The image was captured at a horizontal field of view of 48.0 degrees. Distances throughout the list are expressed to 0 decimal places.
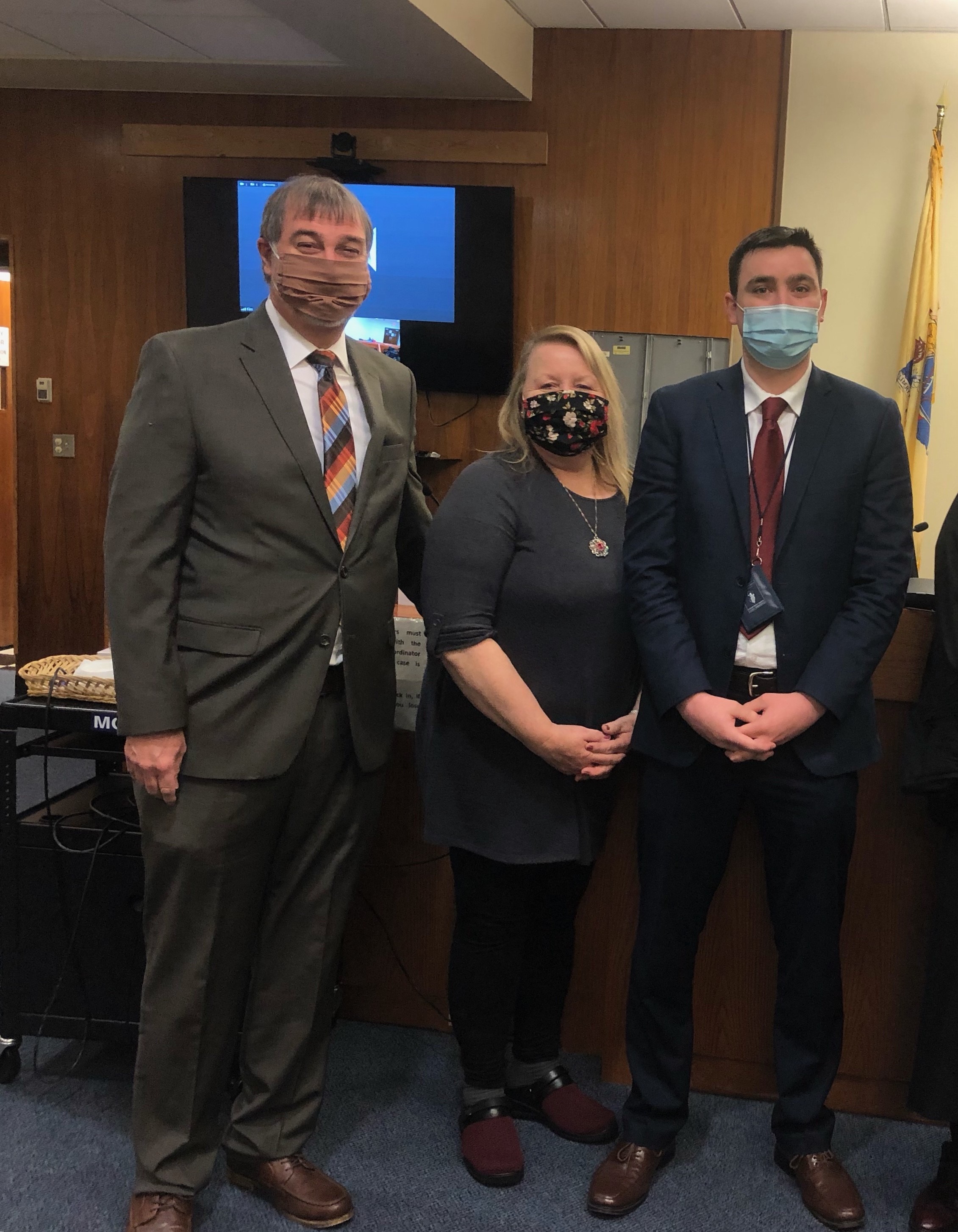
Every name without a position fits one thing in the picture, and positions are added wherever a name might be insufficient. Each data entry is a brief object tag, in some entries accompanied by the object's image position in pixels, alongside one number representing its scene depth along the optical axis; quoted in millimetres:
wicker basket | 2080
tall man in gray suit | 1617
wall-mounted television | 4562
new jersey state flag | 4312
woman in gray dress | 1783
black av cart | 2084
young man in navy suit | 1687
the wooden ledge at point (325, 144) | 4547
